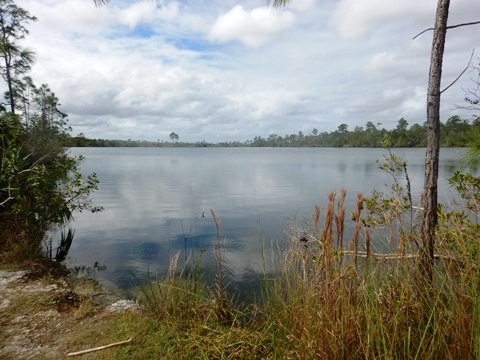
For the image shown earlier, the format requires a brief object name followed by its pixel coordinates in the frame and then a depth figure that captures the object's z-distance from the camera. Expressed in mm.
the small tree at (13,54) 19078
